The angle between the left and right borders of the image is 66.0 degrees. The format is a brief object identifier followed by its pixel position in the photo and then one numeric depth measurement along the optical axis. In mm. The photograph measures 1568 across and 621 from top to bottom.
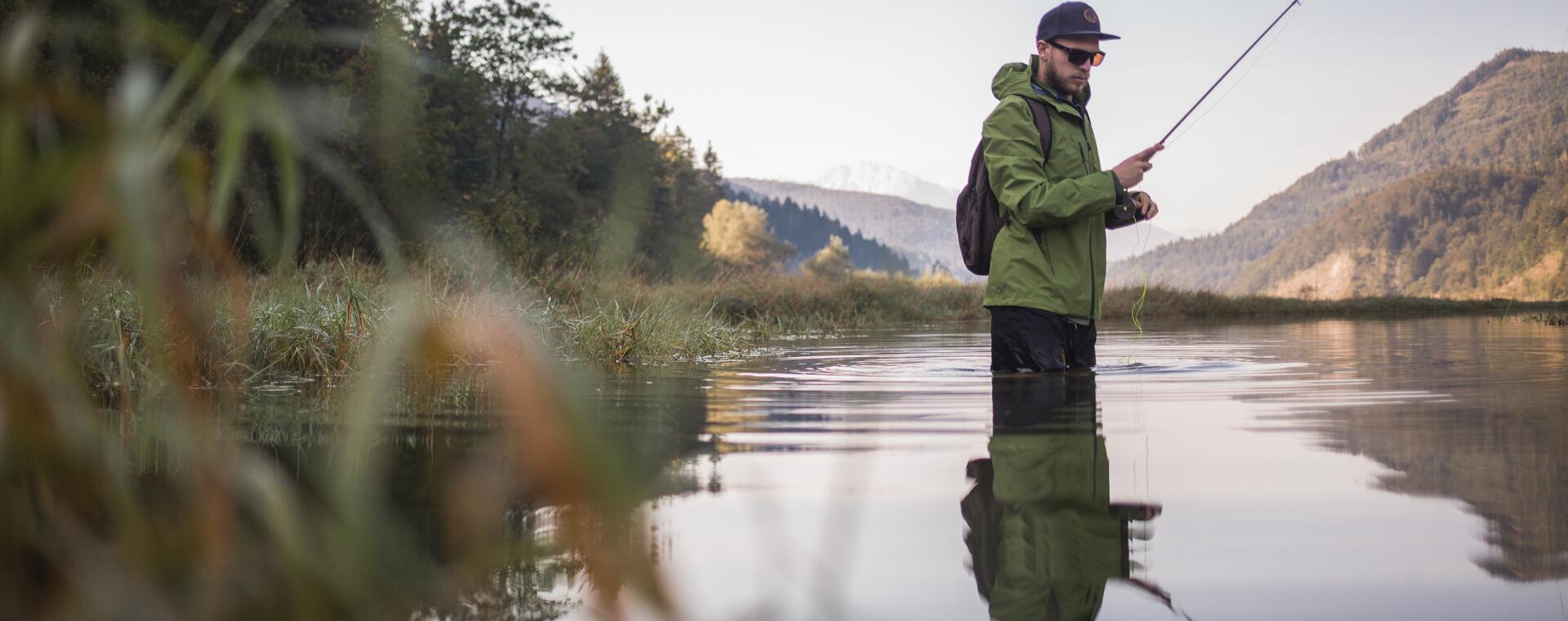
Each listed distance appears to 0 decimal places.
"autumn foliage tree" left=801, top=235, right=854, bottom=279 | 96875
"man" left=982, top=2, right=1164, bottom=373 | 5648
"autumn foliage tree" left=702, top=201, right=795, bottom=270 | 116062
